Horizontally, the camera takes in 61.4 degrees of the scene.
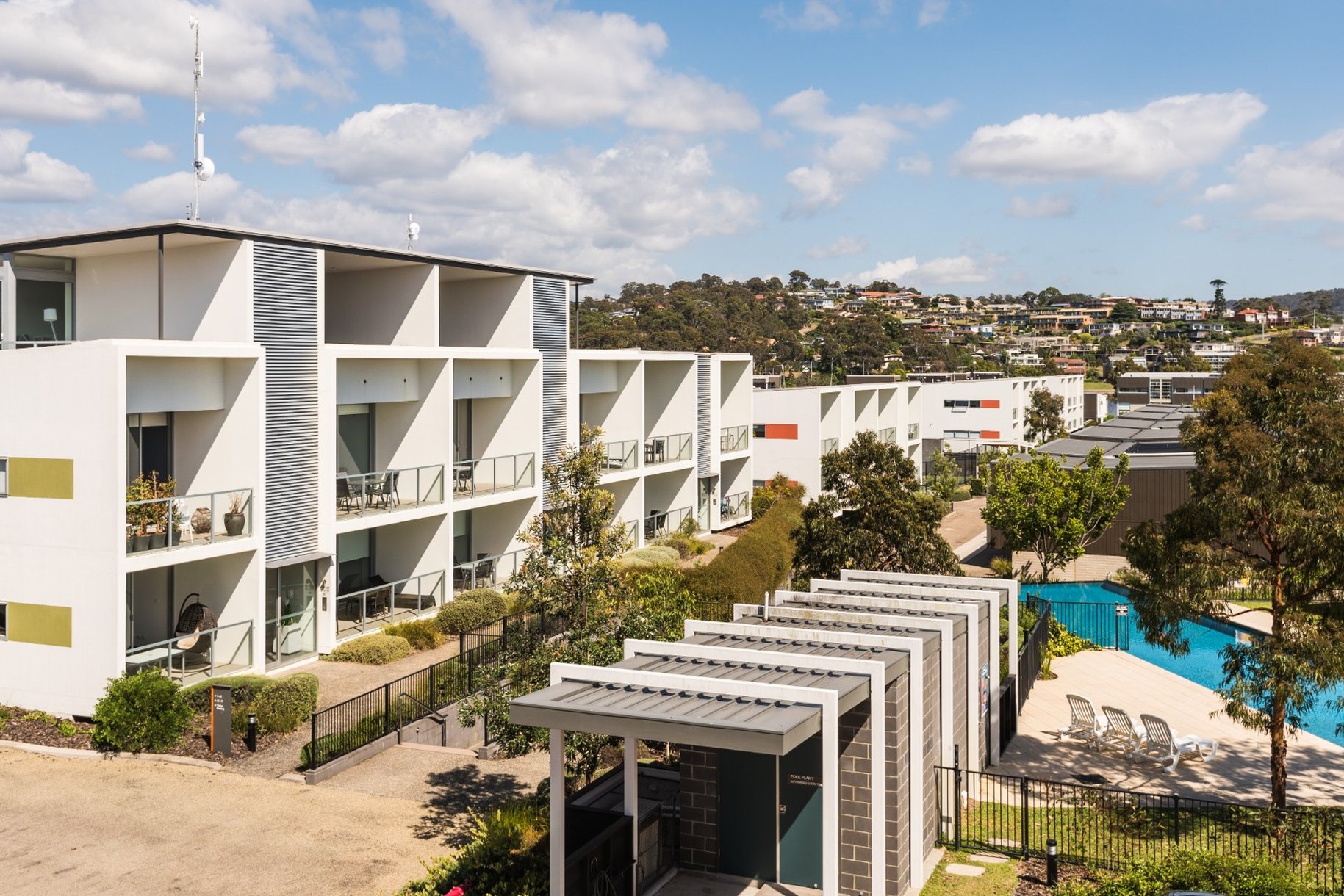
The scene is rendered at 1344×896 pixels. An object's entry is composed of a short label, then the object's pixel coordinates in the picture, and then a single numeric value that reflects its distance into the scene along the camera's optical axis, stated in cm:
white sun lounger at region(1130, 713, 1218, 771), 1911
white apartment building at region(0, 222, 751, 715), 2044
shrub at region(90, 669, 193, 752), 1861
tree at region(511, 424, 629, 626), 1566
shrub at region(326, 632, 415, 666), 2442
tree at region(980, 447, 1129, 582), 3400
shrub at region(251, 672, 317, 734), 1939
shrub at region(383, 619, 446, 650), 2572
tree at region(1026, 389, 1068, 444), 8488
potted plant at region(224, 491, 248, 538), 2280
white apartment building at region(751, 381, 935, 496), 4972
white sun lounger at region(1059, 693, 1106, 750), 2031
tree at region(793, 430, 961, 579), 2748
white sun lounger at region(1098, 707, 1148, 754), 1967
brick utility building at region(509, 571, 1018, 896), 1131
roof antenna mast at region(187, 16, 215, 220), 2473
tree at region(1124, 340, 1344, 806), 1473
